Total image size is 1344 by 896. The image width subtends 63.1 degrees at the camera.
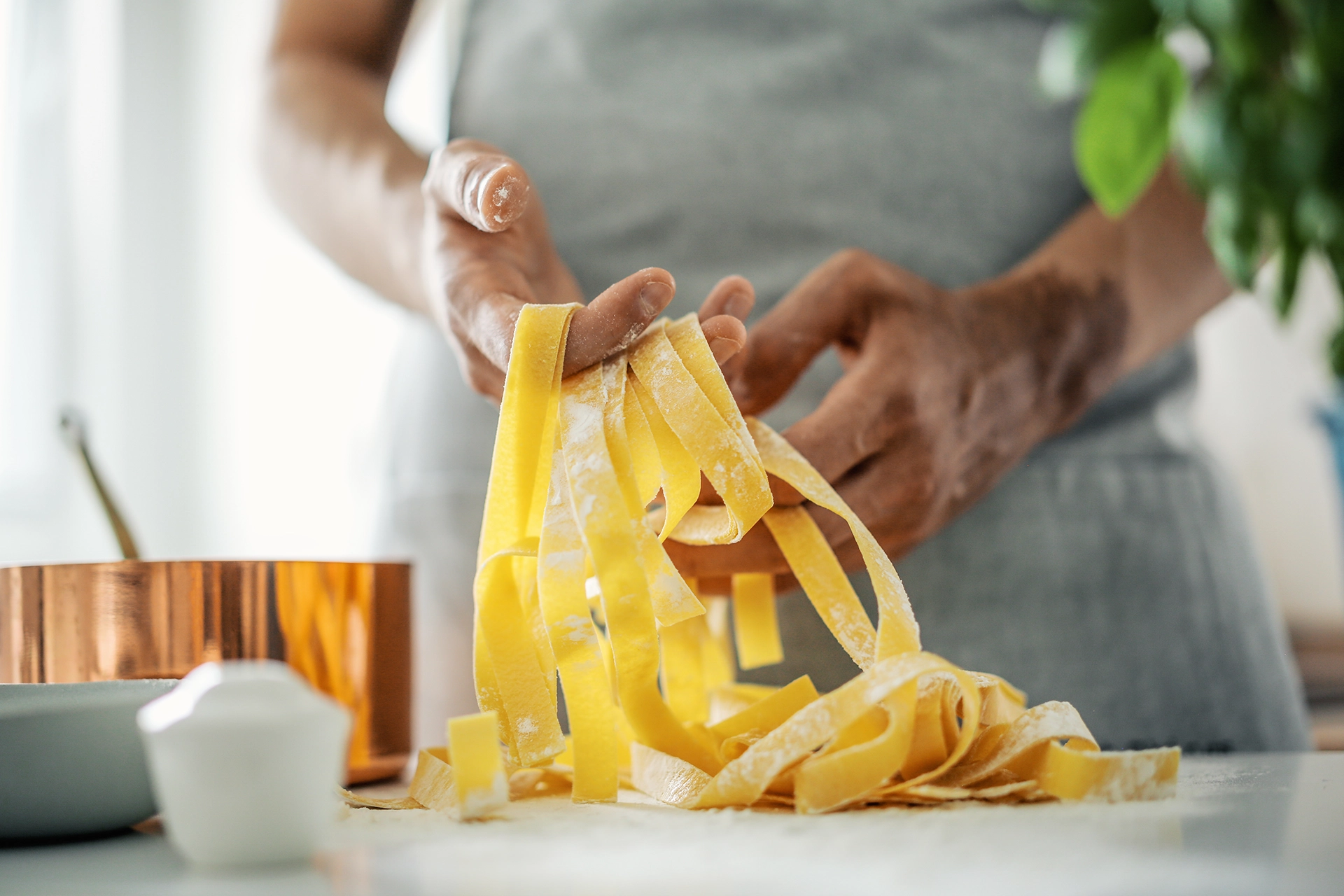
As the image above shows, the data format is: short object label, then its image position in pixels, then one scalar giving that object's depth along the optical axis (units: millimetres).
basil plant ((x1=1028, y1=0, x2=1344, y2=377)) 239
